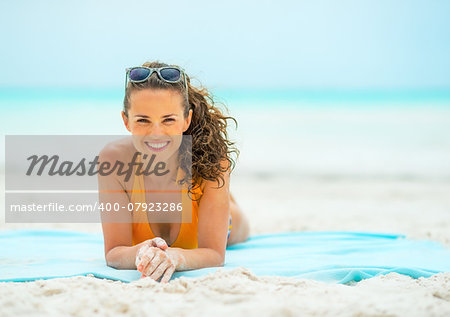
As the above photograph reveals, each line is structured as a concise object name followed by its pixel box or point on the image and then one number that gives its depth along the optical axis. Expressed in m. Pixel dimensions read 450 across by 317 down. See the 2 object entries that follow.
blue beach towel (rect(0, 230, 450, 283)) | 2.67
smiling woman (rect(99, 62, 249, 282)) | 2.65
